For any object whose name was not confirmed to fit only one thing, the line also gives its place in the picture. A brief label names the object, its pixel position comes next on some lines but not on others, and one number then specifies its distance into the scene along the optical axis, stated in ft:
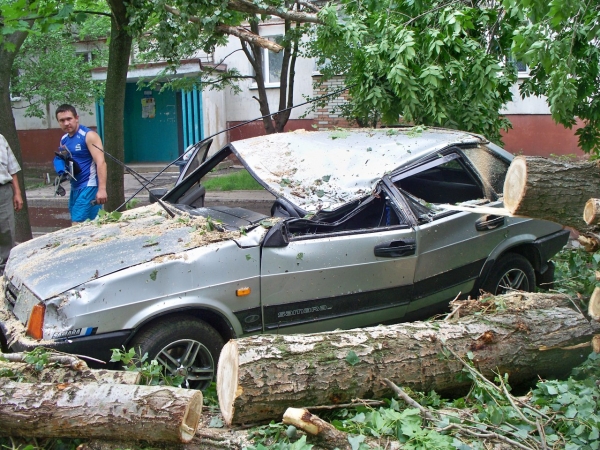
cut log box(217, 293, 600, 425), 10.44
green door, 61.21
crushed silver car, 12.21
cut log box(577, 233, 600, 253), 11.66
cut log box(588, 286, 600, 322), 11.85
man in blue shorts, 21.66
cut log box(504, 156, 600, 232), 11.73
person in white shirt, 22.59
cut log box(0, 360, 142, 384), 10.91
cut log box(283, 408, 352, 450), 9.58
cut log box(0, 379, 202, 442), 9.69
